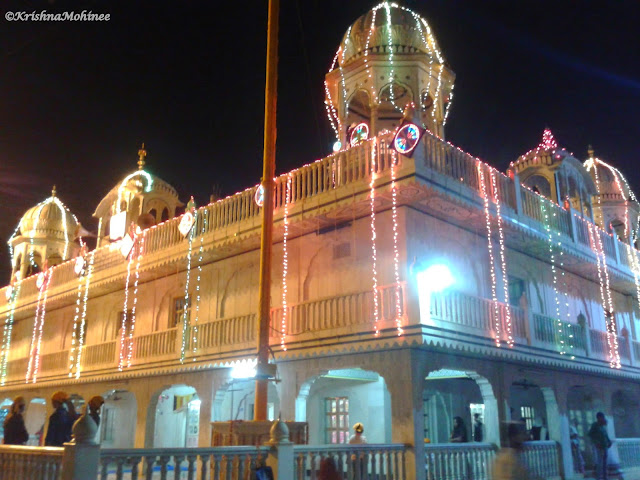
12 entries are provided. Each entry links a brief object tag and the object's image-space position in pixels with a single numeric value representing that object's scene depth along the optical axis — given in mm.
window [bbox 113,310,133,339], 21594
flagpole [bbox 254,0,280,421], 9938
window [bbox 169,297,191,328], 19531
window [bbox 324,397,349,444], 16109
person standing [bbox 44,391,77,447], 10203
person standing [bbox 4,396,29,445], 10617
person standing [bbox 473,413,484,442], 16266
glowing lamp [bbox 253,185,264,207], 15625
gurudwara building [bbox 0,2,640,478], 13188
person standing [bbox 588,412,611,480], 14797
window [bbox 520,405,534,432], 19578
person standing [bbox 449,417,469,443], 14375
